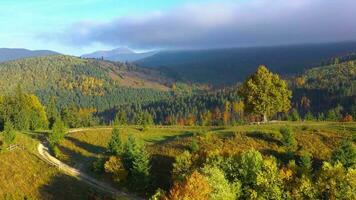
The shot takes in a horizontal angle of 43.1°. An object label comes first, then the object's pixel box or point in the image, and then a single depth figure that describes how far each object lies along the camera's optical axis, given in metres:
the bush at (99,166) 87.00
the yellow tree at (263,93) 107.94
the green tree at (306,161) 66.07
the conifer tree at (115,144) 88.50
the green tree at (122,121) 158.88
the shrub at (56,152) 98.14
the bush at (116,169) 80.50
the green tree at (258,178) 56.78
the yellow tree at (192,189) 49.31
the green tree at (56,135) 104.38
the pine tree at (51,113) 171.75
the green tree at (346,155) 67.81
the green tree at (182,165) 69.74
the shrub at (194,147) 83.10
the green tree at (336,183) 53.16
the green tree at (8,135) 99.31
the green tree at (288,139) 81.94
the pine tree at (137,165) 77.19
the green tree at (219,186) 53.72
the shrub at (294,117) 145.00
